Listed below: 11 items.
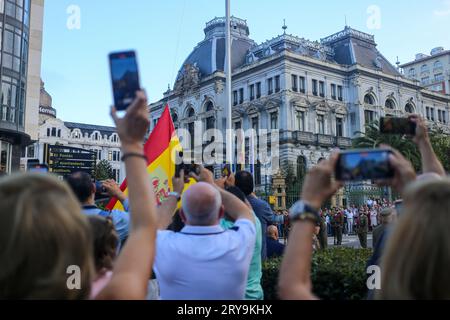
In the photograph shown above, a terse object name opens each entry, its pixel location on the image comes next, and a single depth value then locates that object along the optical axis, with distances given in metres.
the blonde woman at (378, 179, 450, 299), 1.72
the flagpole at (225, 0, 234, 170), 15.98
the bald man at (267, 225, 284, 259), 7.46
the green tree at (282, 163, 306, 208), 34.09
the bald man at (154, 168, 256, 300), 3.20
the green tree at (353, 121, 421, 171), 36.53
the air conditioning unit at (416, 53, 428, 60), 106.69
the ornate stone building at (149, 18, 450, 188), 52.47
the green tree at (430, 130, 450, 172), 43.32
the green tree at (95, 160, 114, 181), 52.42
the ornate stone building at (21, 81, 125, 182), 85.76
